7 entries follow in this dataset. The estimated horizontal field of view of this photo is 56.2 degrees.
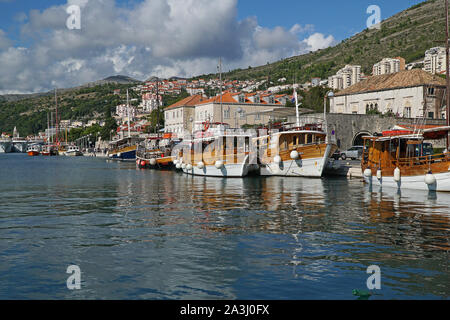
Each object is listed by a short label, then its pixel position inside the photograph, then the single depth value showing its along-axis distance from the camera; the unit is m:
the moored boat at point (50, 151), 106.12
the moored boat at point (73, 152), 101.81
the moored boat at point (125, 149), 66.62
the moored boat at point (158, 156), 45.50
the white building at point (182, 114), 77.38
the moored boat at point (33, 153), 110.71
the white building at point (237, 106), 69.12
